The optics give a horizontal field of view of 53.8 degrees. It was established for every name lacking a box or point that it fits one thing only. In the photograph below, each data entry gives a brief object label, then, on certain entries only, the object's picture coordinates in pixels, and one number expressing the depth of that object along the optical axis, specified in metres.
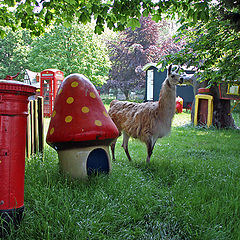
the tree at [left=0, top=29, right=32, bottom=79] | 29.61
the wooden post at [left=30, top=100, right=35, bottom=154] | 4.04
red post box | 1.86
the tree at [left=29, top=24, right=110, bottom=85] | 19.89
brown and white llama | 4.56
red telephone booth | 14.45
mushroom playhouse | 2.89
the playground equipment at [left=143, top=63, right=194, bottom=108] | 20.72
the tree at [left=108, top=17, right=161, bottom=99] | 29.08
